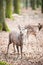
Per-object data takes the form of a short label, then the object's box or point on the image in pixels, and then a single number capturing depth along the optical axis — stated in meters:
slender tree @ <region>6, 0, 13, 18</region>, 24.75
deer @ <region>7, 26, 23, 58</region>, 10.83
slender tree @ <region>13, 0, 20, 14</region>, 28.79
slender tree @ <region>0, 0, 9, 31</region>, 17.57
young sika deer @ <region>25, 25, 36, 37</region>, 14.43
